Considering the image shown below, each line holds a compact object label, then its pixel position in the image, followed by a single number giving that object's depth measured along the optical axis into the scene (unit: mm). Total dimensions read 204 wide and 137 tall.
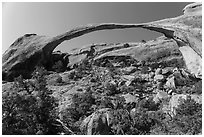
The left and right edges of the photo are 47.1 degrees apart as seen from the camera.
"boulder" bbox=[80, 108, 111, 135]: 7504
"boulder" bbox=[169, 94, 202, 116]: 9083
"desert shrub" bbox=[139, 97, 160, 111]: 9943
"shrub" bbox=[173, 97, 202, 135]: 7074
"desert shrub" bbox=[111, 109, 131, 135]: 7730
